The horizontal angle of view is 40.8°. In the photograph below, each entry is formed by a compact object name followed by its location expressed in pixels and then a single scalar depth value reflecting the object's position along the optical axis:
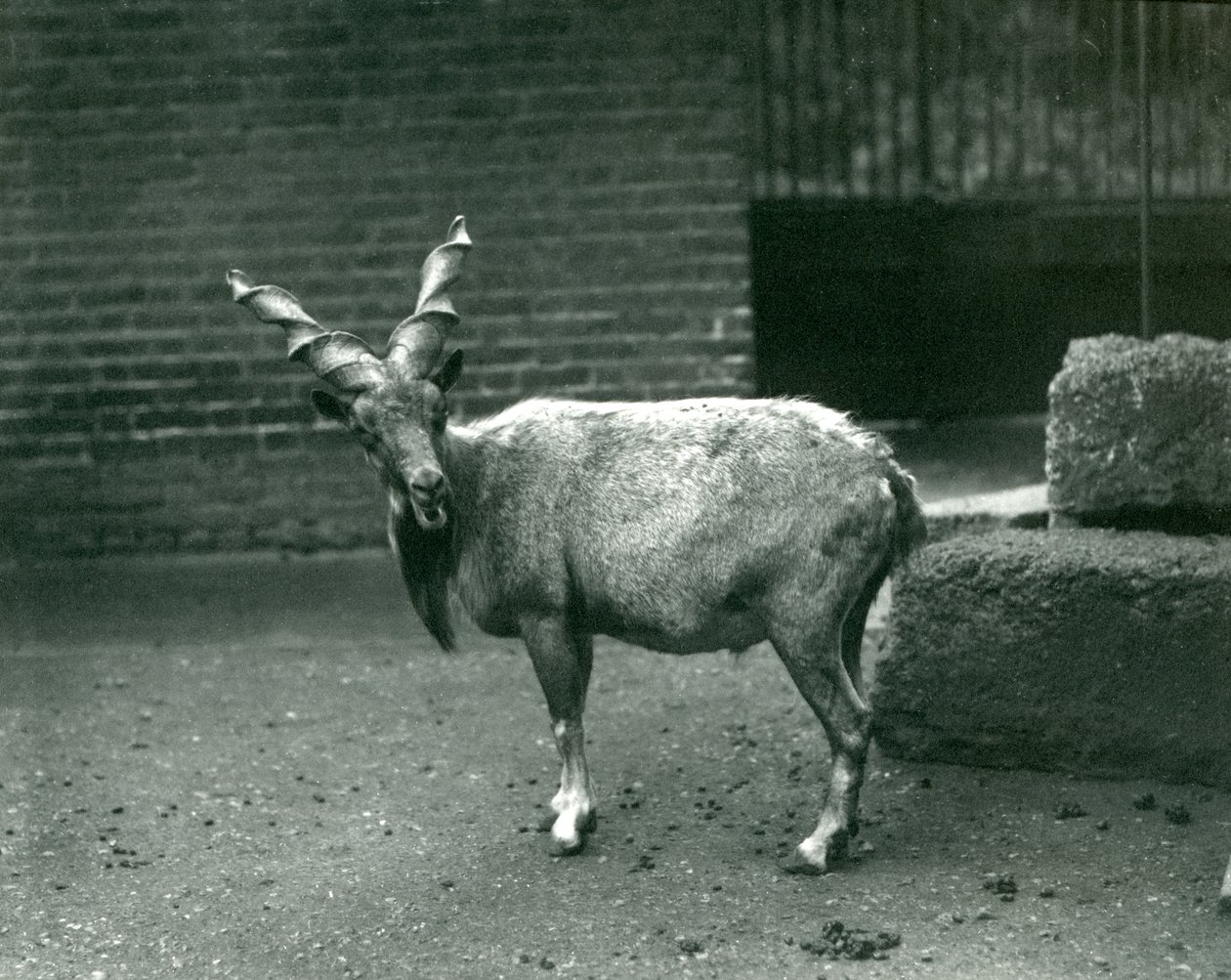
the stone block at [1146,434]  6.01
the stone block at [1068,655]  5.64
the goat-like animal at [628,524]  5.20
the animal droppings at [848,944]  4.53
